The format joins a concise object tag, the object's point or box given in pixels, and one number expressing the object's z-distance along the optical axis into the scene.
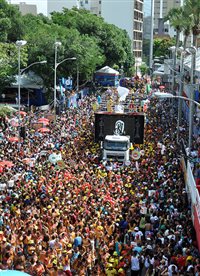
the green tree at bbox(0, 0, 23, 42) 58.97
